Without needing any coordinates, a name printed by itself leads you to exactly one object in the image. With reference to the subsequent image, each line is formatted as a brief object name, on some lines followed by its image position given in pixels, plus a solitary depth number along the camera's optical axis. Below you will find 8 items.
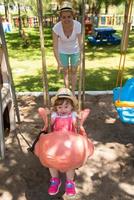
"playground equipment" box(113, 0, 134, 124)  1.98
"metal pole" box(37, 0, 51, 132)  1.29
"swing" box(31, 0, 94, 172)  1.40
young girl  1.64
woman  2.39
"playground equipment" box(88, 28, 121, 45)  7.02
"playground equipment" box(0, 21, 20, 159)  2.10
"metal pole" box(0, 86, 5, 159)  2.02
